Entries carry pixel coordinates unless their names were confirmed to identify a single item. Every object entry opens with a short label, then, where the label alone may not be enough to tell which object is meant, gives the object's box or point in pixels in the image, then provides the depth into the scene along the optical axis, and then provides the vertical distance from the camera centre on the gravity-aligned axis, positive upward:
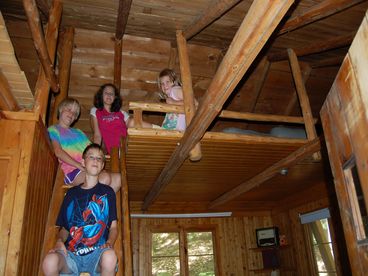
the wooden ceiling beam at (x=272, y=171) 4.05 +1.17
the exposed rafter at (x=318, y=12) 3.99 +2.94
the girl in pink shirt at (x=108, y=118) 3.93 +1.69
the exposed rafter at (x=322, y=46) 4.76 +3.01
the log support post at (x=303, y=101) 4.18 +2.00
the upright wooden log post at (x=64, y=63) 4.44 +2.77
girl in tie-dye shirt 3.12 +1.16
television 7.16 +0.35
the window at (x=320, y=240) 6.17 +0.18
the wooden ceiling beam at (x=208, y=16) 3.94 +3.02
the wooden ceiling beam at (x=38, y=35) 2.56 +1.81
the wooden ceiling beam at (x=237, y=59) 1.80 +1.22
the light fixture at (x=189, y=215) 6.89 +0.87
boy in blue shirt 2.35 +0.26
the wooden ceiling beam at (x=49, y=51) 2.96 +1.84
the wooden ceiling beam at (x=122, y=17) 4.09 +3.15
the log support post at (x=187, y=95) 3.57 +1.74
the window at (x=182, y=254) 6.86 +0.07
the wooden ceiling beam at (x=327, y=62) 5.66 +3.20
